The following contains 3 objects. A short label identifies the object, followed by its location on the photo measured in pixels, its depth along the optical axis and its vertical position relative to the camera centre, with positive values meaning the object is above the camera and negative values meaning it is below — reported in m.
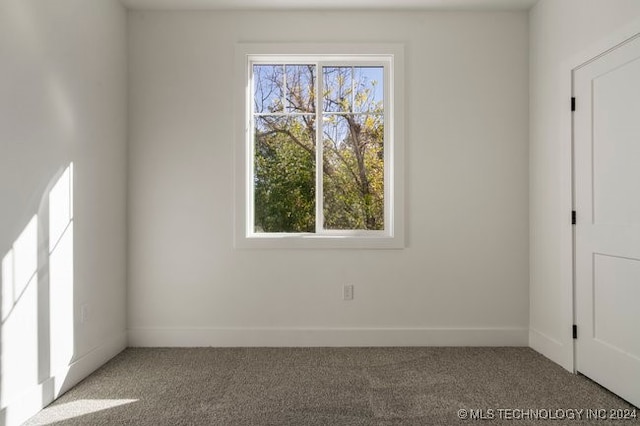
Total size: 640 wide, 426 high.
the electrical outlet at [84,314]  2.74 -0.67
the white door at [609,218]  2.35 -0.06
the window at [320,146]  3.49 +0.53
